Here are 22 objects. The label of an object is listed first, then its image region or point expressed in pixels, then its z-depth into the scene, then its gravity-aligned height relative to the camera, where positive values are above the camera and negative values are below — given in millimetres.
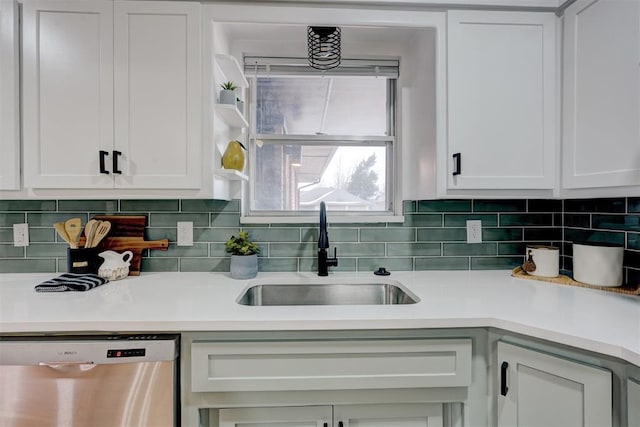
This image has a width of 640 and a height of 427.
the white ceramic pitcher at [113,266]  1515 -260
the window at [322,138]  1845 +418
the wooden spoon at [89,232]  1569 -99
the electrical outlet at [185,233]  1710 -115
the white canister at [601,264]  1361 -229
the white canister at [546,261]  1548 -244
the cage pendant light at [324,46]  1623 +856
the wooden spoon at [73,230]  1556 -89
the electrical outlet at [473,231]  1789 -113
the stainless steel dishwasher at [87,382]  1020 -541
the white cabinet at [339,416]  1099 -704
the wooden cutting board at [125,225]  1680 -71
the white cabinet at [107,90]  1364 +515
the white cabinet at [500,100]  1441 +493
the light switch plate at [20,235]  1662 -120
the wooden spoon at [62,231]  1560 -94
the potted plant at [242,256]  1566 -222
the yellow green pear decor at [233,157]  1494 +251
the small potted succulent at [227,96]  1461 +520
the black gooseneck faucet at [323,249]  1603 -191
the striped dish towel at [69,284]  1327 -302
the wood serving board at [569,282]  1311 -323
